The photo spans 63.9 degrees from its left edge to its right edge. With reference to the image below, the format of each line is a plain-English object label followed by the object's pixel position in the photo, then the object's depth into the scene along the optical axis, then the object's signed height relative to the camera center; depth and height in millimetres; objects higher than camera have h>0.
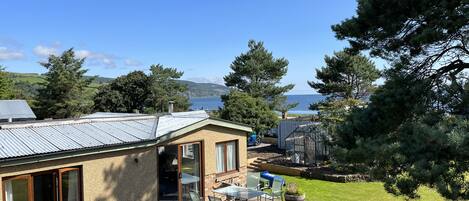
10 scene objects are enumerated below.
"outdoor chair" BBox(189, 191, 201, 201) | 14120 -3537
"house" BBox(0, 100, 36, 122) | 24066 -445
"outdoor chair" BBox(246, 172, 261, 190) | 16502 -3538
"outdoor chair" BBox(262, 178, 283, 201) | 15131 -3750
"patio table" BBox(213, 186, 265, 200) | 13452 -3344
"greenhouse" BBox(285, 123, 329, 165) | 25375 -3242
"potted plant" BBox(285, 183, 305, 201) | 15475 -3878
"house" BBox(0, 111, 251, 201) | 10438 -1809
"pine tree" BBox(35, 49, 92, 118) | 46500 +1201
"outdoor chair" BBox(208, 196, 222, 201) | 13687 -3549
